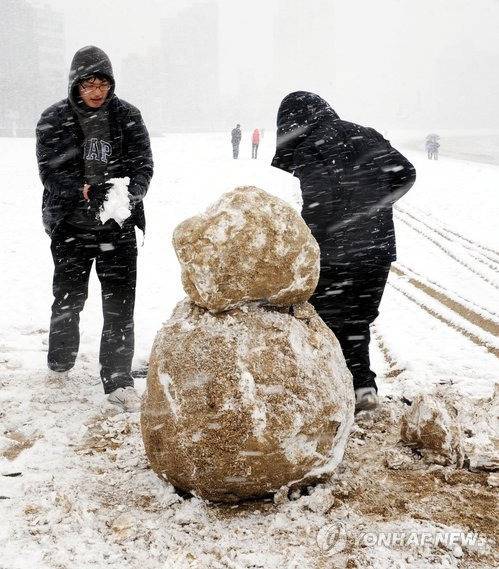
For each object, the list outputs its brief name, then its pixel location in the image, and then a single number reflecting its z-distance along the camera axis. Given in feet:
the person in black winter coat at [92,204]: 11.65
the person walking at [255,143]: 84.94
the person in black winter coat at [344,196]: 10.80
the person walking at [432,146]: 96.99
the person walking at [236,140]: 84.41
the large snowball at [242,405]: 8.12
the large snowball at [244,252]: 8.45
